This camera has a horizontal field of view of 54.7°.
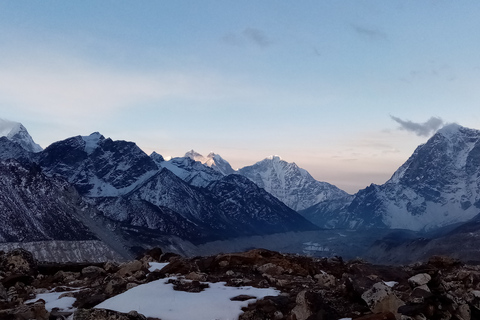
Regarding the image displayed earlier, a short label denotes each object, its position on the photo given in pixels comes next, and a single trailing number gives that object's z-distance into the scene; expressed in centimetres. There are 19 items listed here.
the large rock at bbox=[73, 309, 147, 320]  1396
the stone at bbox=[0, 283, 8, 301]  2233
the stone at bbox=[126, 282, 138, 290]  2219
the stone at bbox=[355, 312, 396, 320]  1498
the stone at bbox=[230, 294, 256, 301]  1886
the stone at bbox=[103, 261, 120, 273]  3058
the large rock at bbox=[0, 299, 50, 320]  1753
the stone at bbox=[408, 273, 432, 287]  1806
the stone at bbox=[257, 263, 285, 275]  2652
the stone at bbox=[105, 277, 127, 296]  2216
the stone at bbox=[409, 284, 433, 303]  1667
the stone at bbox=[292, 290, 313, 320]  1617
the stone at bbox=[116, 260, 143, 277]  2700
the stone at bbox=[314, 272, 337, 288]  2319
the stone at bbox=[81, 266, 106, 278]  2986
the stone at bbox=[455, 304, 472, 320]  1630
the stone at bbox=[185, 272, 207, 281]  2311
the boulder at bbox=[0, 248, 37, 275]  3142
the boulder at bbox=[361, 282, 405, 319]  1595
